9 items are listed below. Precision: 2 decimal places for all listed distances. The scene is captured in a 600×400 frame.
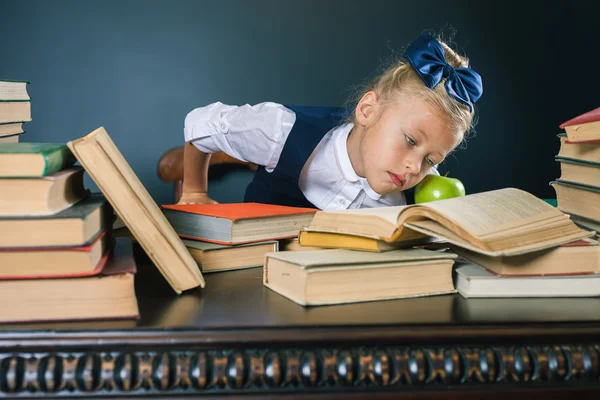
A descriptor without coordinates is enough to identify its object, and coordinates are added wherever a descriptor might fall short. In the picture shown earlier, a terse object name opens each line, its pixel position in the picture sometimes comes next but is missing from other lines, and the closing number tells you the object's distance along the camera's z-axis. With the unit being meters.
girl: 1.53
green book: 0.58
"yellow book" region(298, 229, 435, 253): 0.74
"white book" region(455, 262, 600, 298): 0.70
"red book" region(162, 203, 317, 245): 0.81
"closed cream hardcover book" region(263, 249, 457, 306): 0.65
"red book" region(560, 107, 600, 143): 0.89
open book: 0.68
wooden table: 0.54
